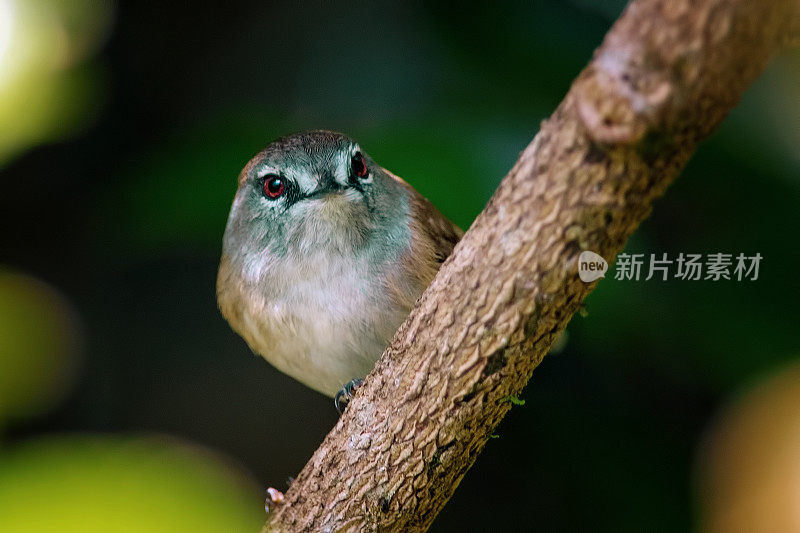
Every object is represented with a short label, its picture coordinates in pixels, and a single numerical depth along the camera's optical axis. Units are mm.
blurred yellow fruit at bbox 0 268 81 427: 5066
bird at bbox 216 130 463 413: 5023
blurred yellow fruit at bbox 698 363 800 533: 6070
